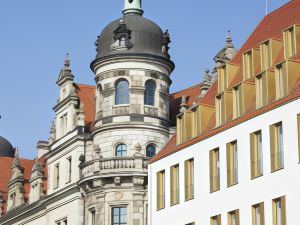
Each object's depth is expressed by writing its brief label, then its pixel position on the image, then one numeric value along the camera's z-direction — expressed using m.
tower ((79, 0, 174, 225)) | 67.19
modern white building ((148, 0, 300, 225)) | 47.75
